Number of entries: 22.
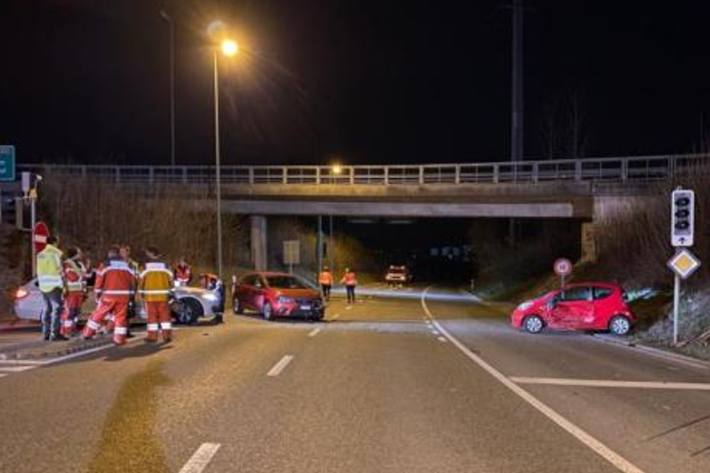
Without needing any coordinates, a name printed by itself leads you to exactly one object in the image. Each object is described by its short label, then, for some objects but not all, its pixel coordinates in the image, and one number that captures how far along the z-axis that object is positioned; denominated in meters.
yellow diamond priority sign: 19.89
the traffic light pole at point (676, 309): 19.69
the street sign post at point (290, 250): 51.58
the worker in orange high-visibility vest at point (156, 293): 15.81
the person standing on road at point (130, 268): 16.30
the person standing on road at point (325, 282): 42.75
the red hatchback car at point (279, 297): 27.06
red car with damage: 24.19
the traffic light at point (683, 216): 20.14
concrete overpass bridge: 43.47
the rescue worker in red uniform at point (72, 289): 16.83
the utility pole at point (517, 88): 55.12
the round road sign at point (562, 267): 33.16
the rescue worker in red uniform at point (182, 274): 24.84
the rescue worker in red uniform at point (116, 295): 15.53
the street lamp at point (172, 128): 59.66
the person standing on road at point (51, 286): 15.65
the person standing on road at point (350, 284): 44.00
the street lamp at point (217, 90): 34.69
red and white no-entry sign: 18.28
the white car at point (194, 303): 23.30
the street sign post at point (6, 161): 20.38
